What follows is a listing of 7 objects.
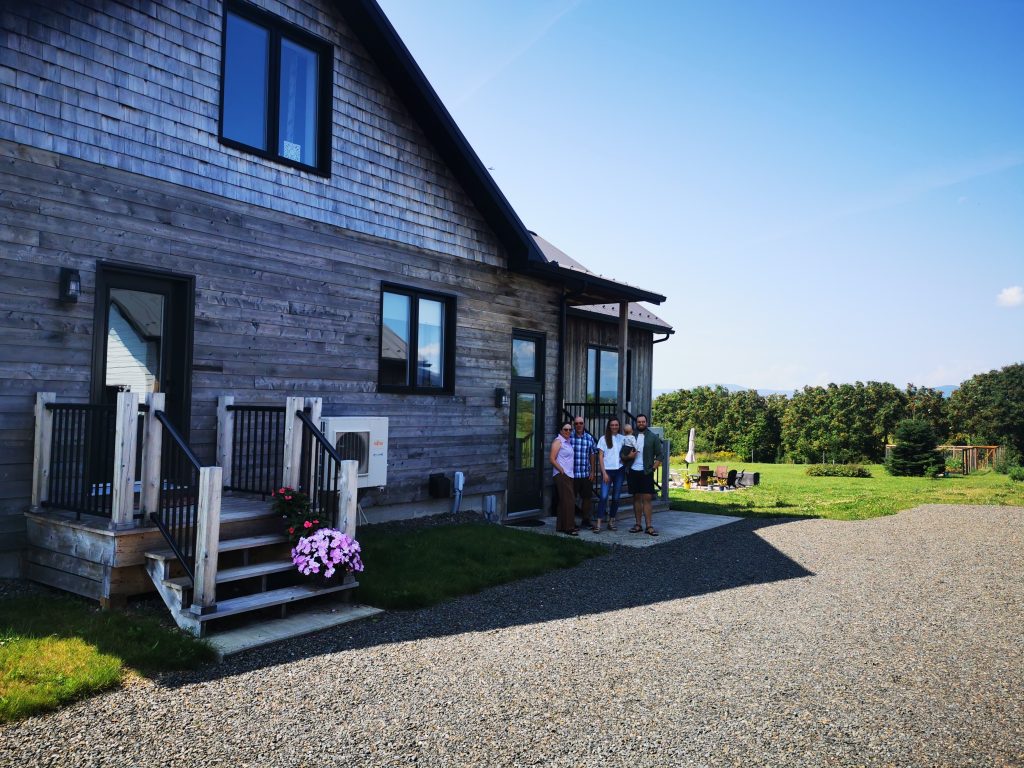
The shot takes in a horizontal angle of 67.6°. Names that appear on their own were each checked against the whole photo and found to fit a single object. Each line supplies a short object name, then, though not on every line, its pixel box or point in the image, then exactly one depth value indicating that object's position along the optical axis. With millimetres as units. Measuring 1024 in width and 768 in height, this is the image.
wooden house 6297
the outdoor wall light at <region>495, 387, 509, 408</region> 11320
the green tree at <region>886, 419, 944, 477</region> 26688
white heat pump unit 8703
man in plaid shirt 11148
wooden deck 5723
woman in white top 11336
